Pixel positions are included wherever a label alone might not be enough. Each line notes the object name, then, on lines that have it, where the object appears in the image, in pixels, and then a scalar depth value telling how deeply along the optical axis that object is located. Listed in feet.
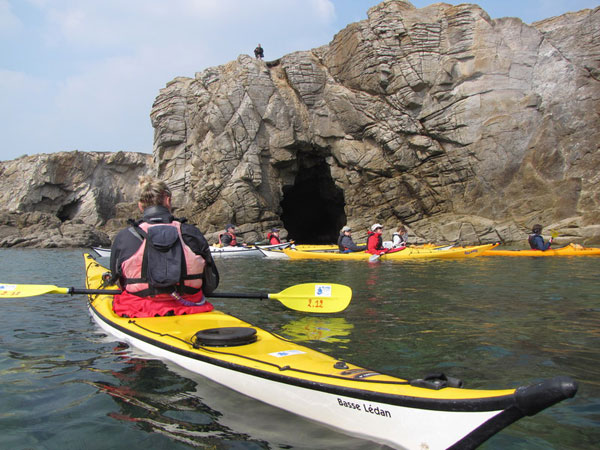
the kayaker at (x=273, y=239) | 61.98
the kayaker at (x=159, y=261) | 12.99
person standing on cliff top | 101.96
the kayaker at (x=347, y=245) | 49.78
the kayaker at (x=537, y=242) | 46.80
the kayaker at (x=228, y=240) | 57.62
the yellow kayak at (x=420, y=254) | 46.96
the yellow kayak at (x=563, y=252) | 45.57
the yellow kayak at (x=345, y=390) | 5.96
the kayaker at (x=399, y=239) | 53.21
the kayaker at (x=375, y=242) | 45.81
